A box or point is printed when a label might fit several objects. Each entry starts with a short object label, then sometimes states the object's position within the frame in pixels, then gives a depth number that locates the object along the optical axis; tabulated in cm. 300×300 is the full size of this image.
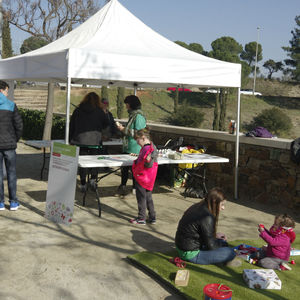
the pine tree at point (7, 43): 3686
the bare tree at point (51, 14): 1566
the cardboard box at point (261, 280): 417
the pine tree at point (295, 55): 7181
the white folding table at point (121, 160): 651
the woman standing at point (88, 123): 730
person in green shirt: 733
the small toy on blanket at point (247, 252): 491
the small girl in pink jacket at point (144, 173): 593
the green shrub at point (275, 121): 4666
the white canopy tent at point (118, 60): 640
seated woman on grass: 450
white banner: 598
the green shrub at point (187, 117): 4281
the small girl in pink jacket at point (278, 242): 466
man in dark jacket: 619
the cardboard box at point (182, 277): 412
